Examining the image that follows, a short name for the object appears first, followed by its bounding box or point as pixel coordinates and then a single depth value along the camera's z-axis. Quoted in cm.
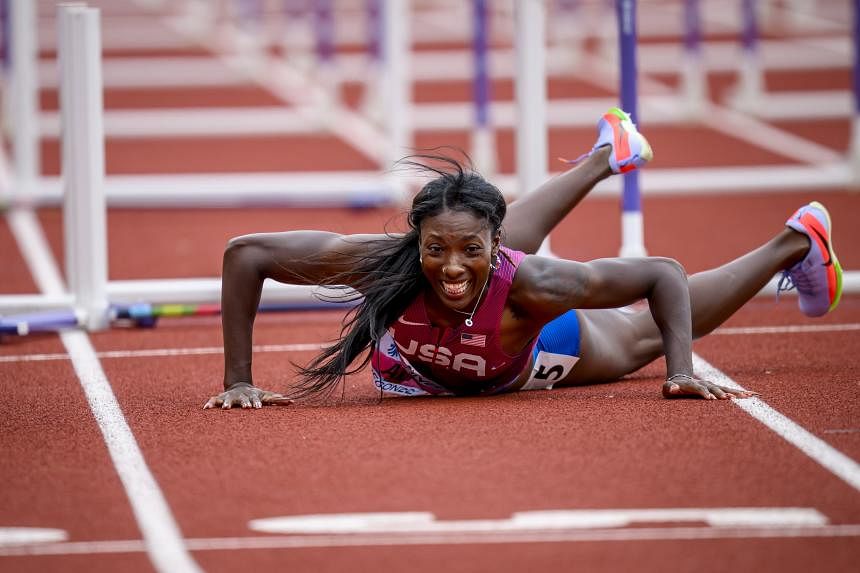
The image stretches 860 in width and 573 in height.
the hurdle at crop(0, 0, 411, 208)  2092
